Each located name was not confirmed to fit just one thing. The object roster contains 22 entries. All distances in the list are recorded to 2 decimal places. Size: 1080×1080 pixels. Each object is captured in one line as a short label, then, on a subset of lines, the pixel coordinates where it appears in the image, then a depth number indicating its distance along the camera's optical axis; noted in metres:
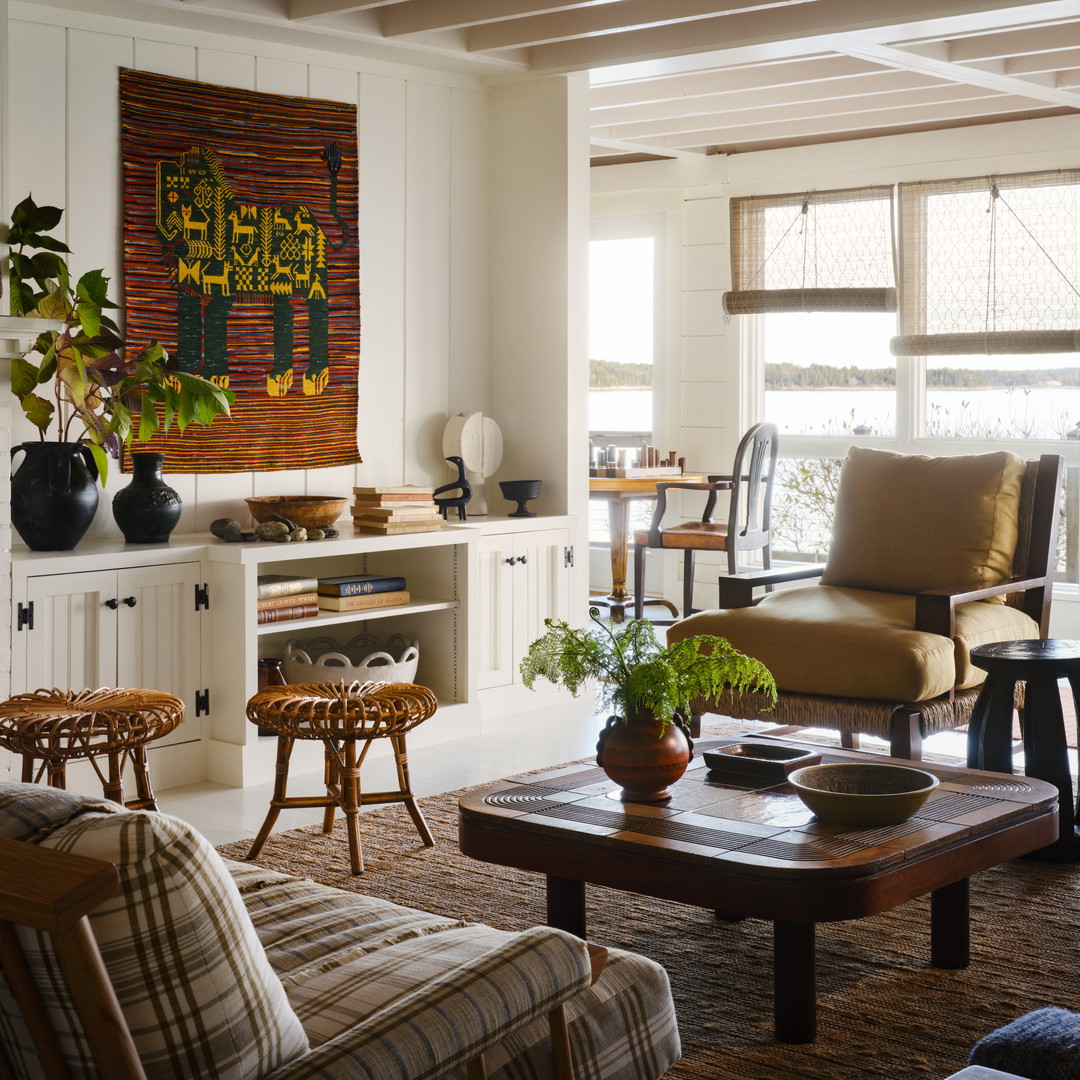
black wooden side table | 3.56
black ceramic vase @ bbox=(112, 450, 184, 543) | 4.48
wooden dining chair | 6.75
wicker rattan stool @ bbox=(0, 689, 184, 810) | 3.27
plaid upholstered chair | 1.23
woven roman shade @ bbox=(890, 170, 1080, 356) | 6.83
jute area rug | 2.49
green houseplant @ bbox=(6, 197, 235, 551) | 4.16
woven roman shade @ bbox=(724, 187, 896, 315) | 7.43
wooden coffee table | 2.40
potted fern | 2.74
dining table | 7.35
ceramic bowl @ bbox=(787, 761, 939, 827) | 2.59
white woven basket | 4.76
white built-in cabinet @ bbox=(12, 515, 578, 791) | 4.19
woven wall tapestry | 4.77
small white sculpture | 5.65
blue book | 4.89
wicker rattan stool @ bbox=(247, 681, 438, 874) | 3.51
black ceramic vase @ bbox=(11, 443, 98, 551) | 4.21
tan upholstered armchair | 3.93
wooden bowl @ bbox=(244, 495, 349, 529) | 4.81
